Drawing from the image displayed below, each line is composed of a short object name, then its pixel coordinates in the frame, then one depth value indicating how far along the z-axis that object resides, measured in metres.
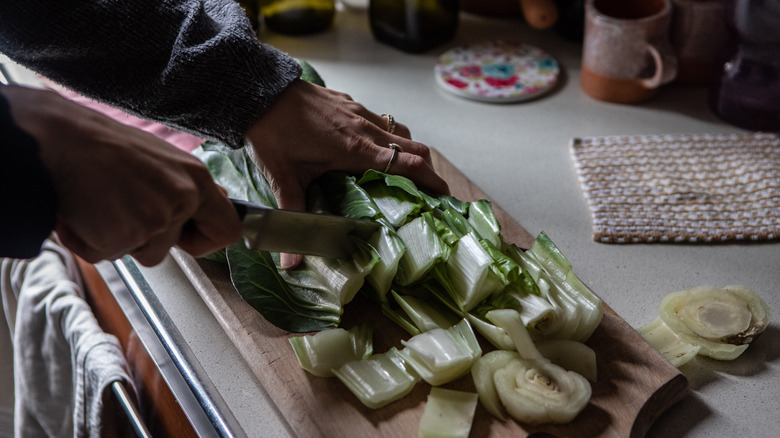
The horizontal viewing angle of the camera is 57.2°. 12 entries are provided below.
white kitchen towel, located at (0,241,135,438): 1.19
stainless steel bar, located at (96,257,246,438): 0.95
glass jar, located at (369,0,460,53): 1.75
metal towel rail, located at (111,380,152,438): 1.06
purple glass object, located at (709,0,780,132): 1.33
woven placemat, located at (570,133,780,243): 1.21
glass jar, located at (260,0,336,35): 1.89
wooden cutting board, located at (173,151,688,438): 0.87
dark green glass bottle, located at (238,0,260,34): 1.77
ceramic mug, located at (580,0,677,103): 1.43
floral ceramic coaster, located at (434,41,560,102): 1.62
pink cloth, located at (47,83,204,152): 1.31
